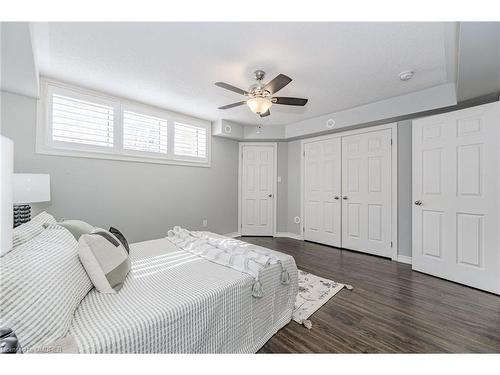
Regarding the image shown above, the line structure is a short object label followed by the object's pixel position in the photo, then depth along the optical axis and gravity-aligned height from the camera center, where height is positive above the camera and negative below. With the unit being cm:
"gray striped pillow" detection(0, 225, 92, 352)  65 -39
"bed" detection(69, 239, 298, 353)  84 -60
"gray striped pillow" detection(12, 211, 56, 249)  105 -25
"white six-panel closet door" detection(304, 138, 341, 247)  389 -5
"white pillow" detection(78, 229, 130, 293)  111 -42
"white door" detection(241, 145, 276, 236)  464 -6
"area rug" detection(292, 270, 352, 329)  177 -110
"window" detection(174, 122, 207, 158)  367 +90
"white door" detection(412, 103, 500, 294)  220 -8
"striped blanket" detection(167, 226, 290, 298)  145 -55
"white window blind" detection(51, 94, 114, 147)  252 +87
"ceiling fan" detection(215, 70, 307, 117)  202 +97
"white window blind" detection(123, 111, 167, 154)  308 +88
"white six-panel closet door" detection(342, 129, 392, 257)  329 -6
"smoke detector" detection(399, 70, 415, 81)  226 +130
